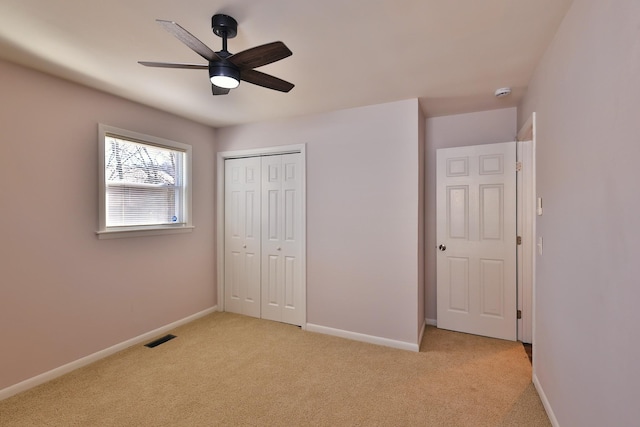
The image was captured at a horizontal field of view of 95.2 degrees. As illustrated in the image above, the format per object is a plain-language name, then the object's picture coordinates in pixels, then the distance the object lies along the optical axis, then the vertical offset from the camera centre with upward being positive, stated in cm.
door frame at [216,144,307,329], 345 +14
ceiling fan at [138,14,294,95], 162 +91
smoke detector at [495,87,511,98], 267 +113
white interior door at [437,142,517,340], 311 -28
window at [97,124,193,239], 285 +32
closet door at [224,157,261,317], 382 -29
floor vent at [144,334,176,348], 303 -136
